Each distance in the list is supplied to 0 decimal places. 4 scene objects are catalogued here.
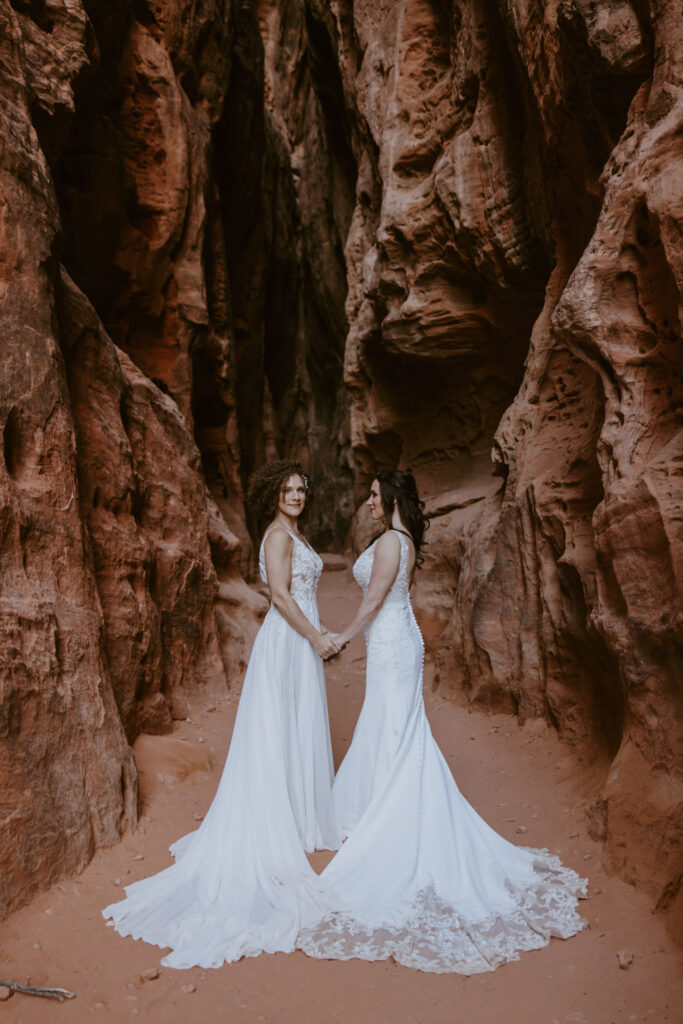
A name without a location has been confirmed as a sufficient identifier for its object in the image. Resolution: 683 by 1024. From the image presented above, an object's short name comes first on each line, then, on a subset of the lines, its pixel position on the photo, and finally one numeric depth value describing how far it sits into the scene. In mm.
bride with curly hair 3682
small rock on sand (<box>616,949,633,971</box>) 3424
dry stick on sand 3189
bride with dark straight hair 3572
